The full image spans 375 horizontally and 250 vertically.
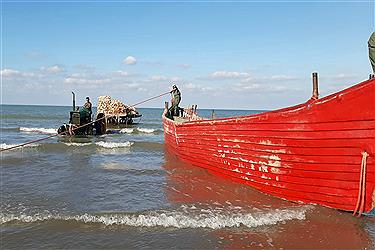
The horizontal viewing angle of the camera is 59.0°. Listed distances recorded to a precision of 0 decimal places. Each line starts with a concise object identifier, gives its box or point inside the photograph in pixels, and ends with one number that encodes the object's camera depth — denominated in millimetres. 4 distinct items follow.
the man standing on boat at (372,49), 5334
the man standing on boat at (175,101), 15547
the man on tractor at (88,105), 21153
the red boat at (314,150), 5269
